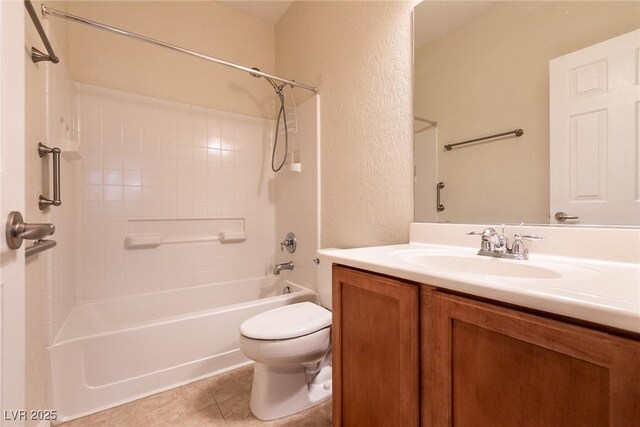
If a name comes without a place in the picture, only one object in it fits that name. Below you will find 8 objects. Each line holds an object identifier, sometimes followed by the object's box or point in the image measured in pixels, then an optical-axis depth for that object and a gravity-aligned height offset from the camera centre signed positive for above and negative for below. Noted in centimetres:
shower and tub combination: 134 -20
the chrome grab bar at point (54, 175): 110 +16
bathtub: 124 -70
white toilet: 115 -63
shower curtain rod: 121 +91
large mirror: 76 +34
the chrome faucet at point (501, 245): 85 -11
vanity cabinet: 41 -30
